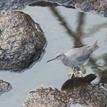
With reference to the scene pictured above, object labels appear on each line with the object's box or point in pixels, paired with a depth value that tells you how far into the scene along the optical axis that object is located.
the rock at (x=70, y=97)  10.77
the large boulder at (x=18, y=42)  12.64
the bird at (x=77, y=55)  11.78
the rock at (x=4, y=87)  11.79
